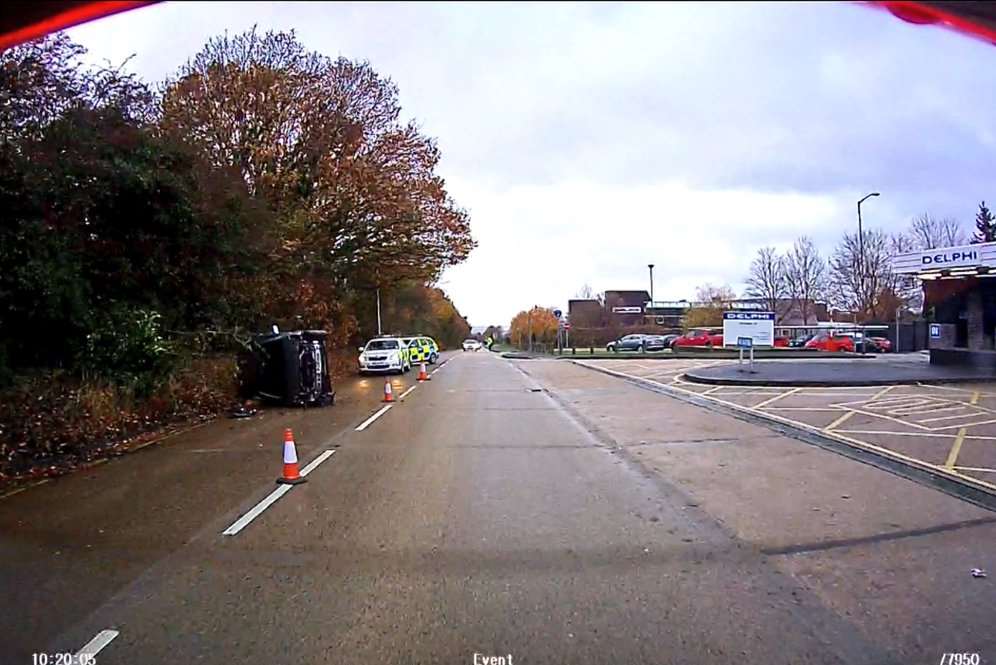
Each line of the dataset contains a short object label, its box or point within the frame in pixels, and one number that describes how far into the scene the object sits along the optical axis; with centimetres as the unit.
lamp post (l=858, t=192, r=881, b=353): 5058
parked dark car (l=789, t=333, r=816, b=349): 5800
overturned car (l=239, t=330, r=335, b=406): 1831
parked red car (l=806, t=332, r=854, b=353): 4810
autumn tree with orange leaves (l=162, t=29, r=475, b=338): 2623
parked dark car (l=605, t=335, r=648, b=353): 5994
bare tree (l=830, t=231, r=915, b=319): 5693
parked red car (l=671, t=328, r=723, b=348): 5300
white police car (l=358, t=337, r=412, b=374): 3272
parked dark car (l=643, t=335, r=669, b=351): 5888
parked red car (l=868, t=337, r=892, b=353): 5291
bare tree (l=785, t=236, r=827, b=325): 6494
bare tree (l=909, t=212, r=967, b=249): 4975
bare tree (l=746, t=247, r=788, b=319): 6794
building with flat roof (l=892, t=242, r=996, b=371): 2558
